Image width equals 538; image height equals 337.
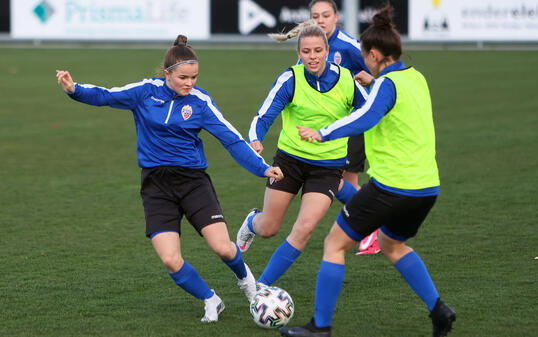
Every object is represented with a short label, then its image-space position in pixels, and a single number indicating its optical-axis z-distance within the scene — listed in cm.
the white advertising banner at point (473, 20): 5537
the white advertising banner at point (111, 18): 5891
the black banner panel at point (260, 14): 5984
